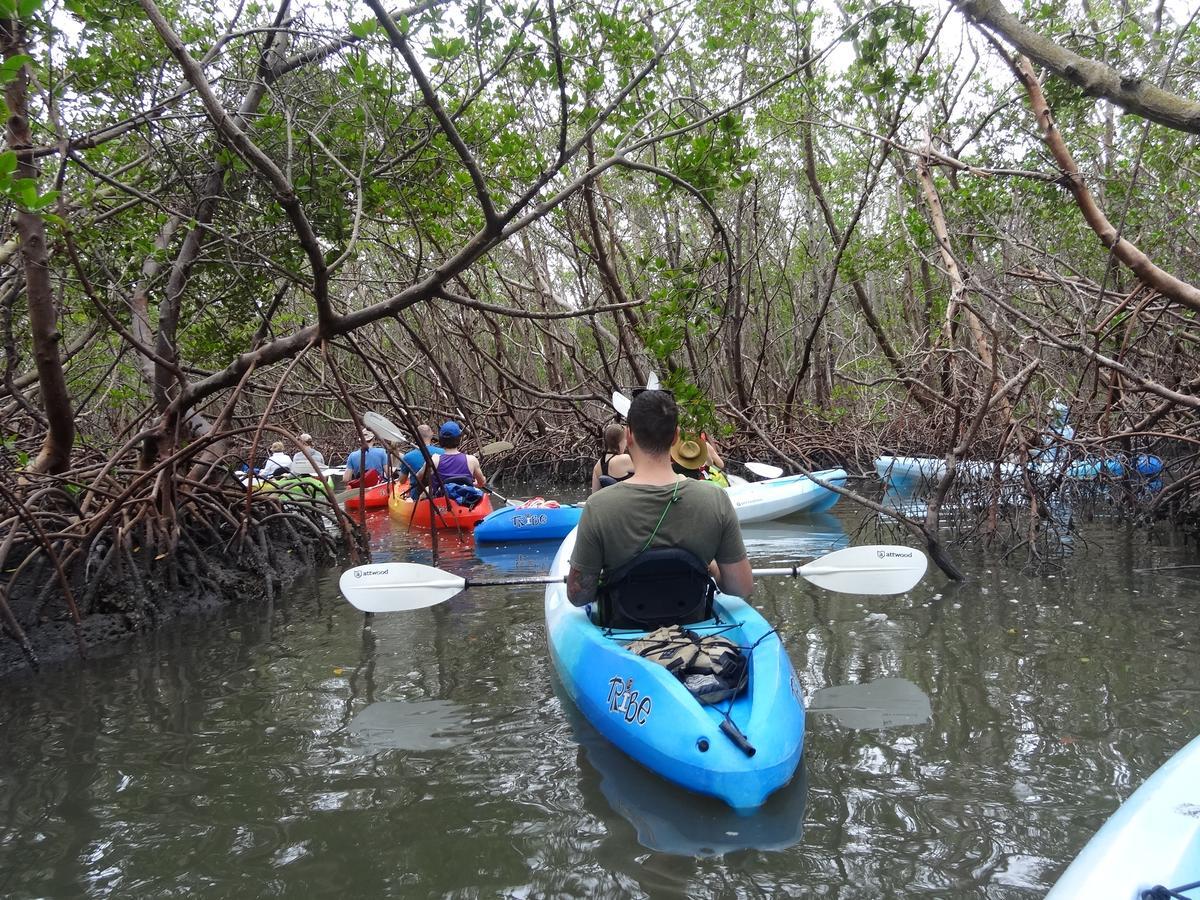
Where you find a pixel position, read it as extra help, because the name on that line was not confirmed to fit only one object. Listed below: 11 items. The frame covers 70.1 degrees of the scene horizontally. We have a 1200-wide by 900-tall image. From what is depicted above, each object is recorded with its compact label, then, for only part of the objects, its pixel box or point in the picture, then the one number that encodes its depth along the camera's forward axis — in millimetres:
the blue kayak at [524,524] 8219
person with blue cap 8875
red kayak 11031
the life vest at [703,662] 2838
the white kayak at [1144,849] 1521
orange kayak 8828
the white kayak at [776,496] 8609
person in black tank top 5758
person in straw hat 6061
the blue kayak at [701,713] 2602
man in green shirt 3088
